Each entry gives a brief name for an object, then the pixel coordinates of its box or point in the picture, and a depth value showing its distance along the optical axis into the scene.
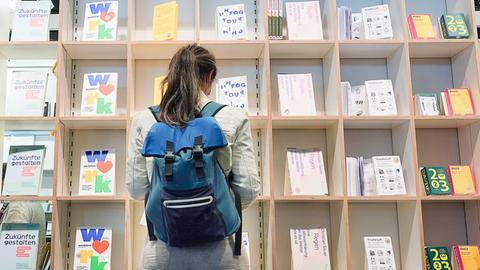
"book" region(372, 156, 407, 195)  2.89
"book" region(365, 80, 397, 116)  2.99
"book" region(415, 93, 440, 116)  3.03
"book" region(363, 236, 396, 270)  2.84
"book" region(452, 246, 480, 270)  2.88
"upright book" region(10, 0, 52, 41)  3.02
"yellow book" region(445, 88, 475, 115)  3.03
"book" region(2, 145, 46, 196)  2.88
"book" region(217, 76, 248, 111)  2.98
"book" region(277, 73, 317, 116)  2.97
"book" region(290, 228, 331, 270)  2.79
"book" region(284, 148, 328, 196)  2.87
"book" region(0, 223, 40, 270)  2.79
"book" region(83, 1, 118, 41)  3.02
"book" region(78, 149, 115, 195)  2.88
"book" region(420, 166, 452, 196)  2.92
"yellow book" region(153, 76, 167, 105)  3.00
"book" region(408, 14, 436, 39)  3.08
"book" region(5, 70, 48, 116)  2.99
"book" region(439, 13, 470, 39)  3.05
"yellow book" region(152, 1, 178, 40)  3.00
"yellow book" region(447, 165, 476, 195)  2.96
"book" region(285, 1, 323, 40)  3.03
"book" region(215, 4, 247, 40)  3.04
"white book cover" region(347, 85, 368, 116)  3.05
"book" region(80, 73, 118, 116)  2.97
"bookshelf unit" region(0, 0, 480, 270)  2.91
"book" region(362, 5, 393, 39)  3.05
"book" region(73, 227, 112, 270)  2.81
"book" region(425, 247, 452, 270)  2.89
